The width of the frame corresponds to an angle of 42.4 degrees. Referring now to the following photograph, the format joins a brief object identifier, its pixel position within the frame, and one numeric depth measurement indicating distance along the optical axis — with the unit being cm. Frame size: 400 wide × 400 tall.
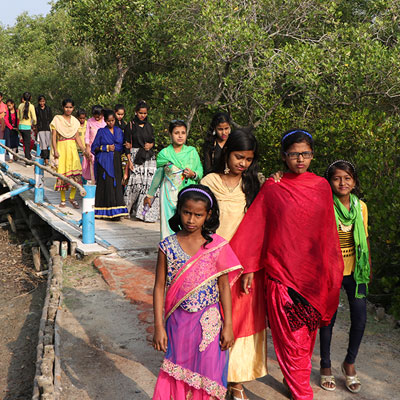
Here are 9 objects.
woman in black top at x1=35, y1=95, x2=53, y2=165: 1284
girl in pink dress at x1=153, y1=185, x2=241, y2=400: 274
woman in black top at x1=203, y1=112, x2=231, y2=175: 518
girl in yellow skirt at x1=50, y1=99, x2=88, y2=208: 991
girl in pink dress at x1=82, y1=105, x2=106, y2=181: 966
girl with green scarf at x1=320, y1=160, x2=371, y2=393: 361
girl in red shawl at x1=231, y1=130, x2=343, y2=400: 322
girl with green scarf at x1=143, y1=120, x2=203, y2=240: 543
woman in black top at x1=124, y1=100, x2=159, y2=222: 895
